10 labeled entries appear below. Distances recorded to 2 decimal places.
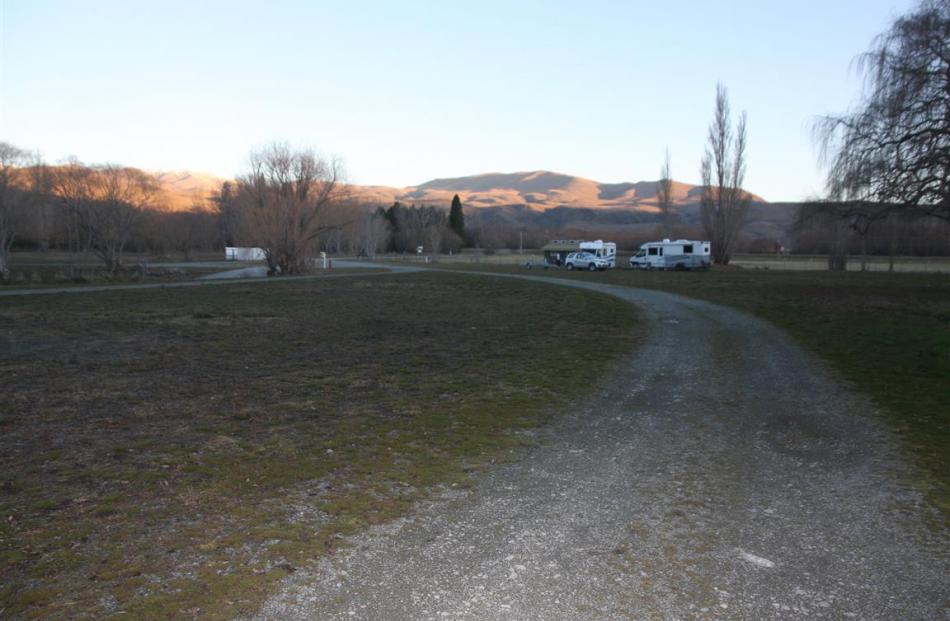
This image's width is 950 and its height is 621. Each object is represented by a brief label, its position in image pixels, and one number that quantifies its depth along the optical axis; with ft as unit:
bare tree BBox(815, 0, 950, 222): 61.52
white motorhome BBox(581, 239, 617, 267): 180.65
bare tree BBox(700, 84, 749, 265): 183.62
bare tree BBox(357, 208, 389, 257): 296.92
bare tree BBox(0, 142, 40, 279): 138.16
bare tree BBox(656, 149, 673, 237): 228.22
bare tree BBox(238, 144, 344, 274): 144.36
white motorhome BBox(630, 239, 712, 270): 159.12
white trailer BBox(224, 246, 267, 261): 237.45
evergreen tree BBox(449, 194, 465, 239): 399.09
